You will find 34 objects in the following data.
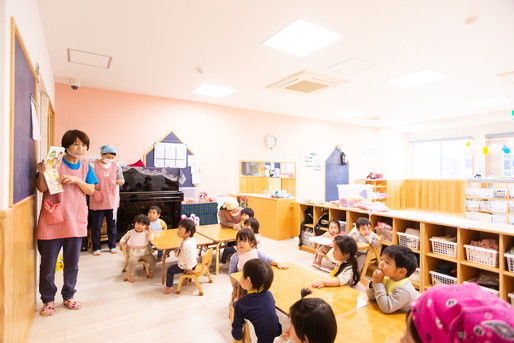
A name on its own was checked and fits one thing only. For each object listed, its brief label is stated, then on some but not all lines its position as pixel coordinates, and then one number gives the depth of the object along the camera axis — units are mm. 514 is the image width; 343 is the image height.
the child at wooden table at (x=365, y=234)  3559
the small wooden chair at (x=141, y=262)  3602
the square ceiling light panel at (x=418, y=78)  4617
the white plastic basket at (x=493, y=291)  2822
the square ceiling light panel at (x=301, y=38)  3213
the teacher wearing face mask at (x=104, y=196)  4570
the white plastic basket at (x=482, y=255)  2814
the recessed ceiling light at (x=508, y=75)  4508
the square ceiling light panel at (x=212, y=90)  5445
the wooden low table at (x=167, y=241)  3372
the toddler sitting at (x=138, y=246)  3525
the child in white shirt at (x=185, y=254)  3133
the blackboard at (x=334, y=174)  8883
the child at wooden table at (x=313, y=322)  1261
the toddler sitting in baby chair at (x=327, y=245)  4062
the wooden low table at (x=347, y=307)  1534
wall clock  7660
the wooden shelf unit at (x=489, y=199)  6355
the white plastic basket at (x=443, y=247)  3134
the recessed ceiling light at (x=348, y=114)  7613
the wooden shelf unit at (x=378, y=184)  8695
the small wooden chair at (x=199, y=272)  3135
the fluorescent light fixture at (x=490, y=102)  6145
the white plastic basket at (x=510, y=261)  2693
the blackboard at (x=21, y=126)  1764
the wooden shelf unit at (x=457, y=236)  2781
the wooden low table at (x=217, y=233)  3701
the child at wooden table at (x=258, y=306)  1765
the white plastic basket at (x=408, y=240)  3480
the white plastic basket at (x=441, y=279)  3158
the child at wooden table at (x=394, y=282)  1770
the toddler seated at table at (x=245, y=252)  2676
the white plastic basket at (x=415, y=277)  3473
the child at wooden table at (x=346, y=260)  2361
